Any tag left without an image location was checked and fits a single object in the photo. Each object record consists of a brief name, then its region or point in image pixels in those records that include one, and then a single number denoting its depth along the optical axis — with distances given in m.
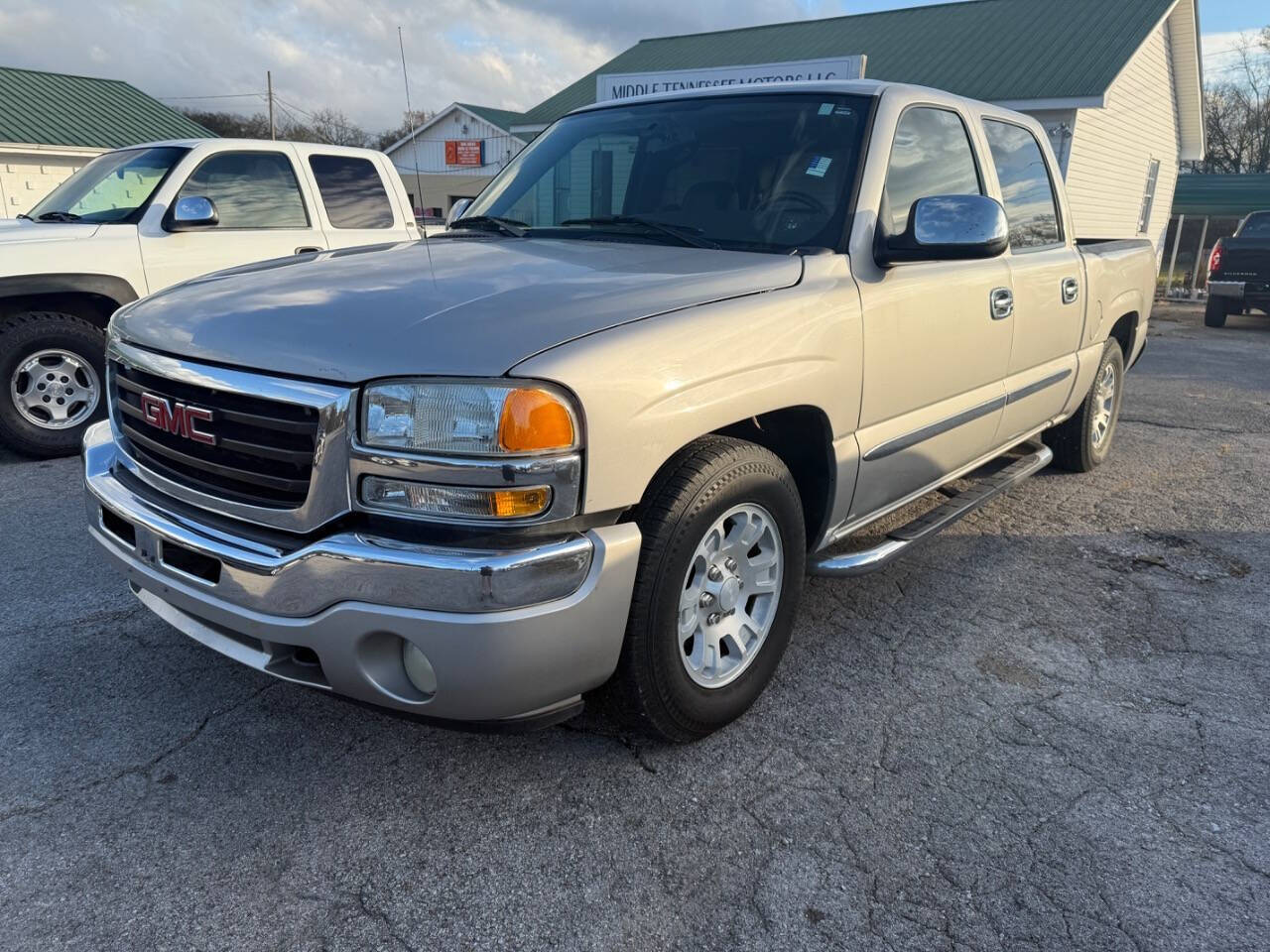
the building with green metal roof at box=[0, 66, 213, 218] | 22.03
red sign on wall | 29.31
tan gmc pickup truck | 2.05
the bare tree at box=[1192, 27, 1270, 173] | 44.66
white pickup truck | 5.57
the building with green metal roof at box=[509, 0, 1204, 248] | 16.47
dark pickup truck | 14.82
